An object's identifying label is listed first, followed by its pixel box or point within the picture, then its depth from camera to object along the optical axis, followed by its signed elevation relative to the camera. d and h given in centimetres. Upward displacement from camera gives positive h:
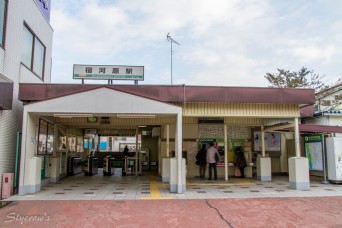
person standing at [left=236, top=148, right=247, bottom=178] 1420 -47
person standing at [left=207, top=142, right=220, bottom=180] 1330 -28
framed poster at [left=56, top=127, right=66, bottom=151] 1369 +46
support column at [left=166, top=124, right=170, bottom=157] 1305 +47
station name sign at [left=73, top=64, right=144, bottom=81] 1165 +285
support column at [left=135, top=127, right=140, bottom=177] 1575 -36
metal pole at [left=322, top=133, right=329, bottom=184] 1219 -91
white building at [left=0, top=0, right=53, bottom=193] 928 +305
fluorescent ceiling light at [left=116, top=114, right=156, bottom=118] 1016 +110
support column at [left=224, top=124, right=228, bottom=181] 1342 -19
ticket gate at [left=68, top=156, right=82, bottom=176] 1549 -77
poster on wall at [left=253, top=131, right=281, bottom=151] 1532 +41
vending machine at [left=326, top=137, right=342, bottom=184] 1180 -36
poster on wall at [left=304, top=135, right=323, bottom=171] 1254 -6
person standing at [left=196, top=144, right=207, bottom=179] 1397 -36
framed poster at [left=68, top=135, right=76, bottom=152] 1534 +32
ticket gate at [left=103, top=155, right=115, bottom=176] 1605 -80
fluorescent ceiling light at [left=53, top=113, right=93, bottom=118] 996 +110
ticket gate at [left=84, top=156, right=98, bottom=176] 1594 -80
